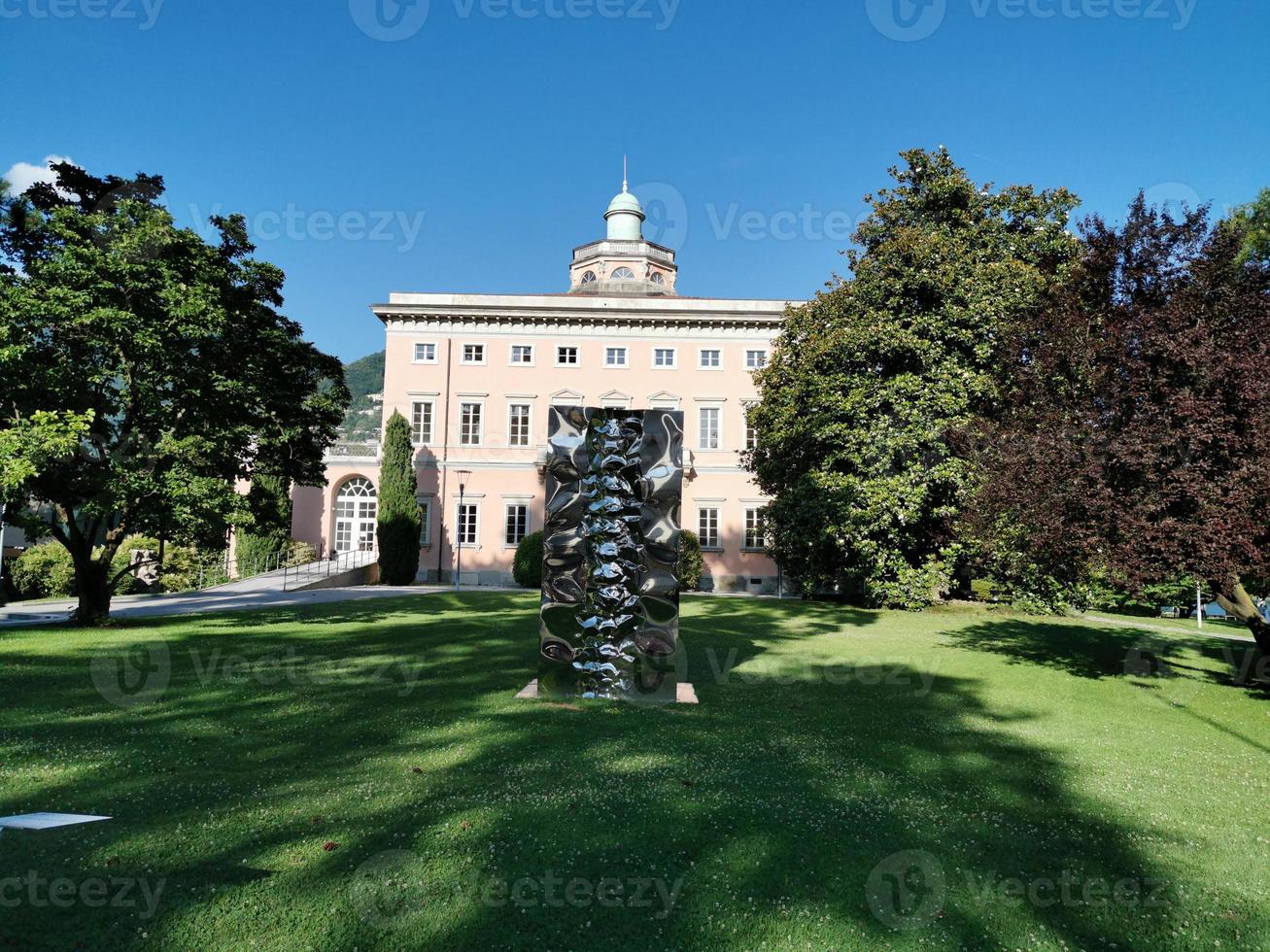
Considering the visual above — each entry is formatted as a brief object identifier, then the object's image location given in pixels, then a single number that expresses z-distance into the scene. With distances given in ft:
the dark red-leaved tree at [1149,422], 31.45
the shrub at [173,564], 81.87
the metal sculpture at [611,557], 29.66
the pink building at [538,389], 108.68
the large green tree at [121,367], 43.47
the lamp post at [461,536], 102.66
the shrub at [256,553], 99.81
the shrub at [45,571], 75.10
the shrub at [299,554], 104.27
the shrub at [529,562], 96.68
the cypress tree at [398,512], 98.84
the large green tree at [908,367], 64.64
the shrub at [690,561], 101.07
